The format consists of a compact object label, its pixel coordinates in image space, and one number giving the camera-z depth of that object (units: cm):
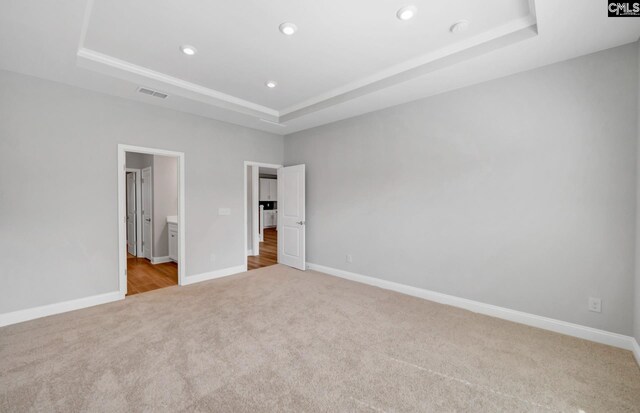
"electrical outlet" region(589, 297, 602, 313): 251
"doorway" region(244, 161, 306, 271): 509
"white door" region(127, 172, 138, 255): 603
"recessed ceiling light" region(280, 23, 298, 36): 234
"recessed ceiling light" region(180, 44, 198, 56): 265
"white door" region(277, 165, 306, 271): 509
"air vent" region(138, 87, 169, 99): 328
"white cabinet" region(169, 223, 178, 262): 530
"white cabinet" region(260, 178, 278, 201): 1123
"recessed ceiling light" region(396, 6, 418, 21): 215
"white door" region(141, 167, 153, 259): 561
